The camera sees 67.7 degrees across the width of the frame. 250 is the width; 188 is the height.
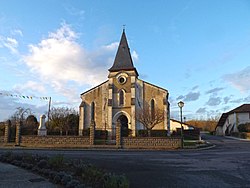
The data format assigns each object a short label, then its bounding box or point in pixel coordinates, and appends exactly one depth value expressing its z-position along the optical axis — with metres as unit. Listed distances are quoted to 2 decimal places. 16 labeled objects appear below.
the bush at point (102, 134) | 21.68
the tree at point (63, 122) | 31.79
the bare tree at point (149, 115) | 25.83
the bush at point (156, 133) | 26.05
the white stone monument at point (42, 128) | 19.84
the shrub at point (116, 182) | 4.21
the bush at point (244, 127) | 34.45
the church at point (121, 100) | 29.31
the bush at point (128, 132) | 23.58
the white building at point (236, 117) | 38.34
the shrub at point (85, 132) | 26.65
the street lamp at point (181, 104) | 18.30
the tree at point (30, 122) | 20.25
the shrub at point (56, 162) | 6.55
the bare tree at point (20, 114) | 42.64
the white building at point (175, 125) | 45.62
